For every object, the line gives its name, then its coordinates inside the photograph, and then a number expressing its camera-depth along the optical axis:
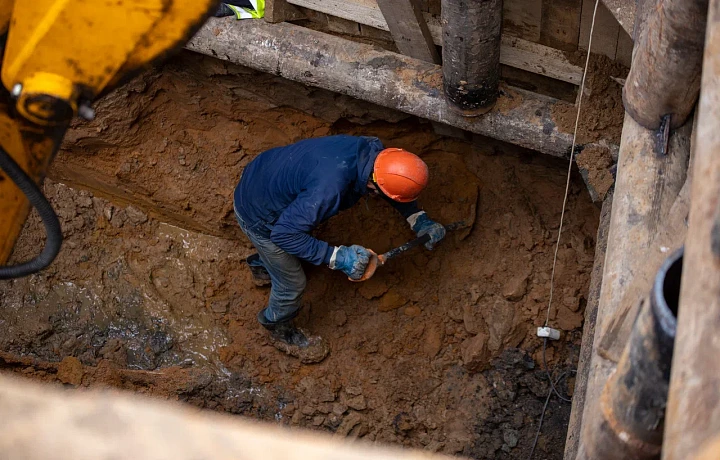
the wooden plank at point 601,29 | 4.23
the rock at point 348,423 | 5.34
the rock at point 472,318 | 5.55
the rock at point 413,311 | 5.80
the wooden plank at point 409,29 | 4.58
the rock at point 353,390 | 5.57
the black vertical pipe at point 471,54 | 3.81
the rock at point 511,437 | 5.09
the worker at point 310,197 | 4.60
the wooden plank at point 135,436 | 1.34
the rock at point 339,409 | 5.46
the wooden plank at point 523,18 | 4.46
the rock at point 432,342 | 5.64
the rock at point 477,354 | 5.38
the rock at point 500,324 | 5.39
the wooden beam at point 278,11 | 5.13
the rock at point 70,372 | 5.26
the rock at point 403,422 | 5.34
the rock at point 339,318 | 5.92
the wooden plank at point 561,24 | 4.36
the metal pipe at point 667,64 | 2.57
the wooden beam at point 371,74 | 4.53
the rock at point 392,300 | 5.85
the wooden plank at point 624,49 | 4.21
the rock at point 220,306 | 6.11
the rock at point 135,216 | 6.36
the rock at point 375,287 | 5.84
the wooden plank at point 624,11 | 3.56
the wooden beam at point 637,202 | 2.80
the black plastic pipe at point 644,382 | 1.62
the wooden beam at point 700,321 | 1.25
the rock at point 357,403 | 5.47
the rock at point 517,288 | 5.46
